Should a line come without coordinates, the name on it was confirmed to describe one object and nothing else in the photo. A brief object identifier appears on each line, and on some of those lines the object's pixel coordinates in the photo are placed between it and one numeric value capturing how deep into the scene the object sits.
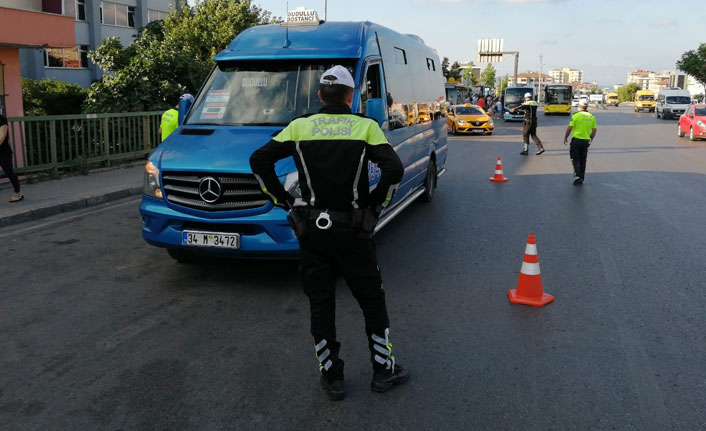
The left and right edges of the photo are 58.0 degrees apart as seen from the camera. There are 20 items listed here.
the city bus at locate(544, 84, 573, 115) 52.28
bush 23.82
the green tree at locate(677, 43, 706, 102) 76.56
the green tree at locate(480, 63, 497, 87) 112.62
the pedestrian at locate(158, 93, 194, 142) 9.27
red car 25.52
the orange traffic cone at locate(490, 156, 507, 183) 13.21
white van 47.50
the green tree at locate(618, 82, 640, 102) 177.38
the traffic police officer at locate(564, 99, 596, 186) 12.36
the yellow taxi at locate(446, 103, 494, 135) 28.55
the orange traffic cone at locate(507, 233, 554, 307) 5.41
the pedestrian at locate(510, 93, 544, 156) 18.81
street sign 69.46
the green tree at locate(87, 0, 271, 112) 16.92
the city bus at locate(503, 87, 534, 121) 44.22
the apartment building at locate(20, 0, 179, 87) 35.50
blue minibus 5.50
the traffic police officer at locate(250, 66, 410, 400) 3.54
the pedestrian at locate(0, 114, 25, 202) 9.22
